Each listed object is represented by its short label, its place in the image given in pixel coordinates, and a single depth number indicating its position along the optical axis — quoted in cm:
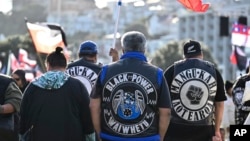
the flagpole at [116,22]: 1322
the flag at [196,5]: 1337
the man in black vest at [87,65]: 1173
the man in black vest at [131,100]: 874
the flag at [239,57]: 3407
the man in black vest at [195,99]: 1046
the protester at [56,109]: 914
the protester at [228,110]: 1872
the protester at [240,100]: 1198
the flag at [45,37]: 2287
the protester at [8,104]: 1001
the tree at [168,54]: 10403
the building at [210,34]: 16444
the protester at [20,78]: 1417
